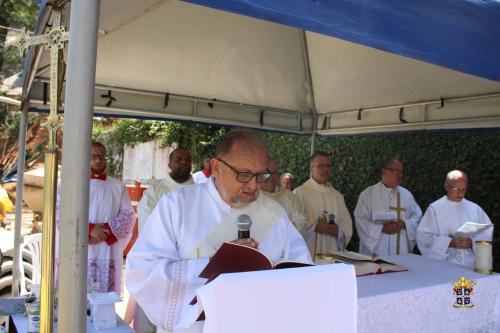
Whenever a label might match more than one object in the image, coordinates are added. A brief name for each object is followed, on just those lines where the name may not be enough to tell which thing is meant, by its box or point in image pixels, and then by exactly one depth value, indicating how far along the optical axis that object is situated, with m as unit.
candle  3.07
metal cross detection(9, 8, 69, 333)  1.70
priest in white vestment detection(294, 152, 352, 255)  5.46
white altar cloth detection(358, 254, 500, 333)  2.52
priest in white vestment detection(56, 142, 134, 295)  4.30
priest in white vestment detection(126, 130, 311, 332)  1.94
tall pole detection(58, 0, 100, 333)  1.45
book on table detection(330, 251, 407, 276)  3.01
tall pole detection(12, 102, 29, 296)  4.26
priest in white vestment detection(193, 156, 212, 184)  6.97
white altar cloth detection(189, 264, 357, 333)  1.39
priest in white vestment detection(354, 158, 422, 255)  5.26
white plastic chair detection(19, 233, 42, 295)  3.97
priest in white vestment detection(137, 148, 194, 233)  4.85
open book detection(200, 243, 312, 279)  1.73
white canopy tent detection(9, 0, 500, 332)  2.42
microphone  1.93
